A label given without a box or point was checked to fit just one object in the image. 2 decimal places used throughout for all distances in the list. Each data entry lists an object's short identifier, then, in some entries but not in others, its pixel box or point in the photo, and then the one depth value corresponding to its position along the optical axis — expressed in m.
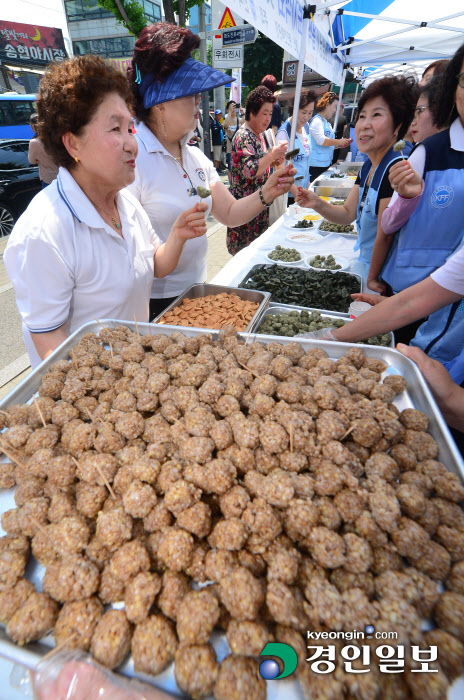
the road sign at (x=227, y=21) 8.26
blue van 11.00
